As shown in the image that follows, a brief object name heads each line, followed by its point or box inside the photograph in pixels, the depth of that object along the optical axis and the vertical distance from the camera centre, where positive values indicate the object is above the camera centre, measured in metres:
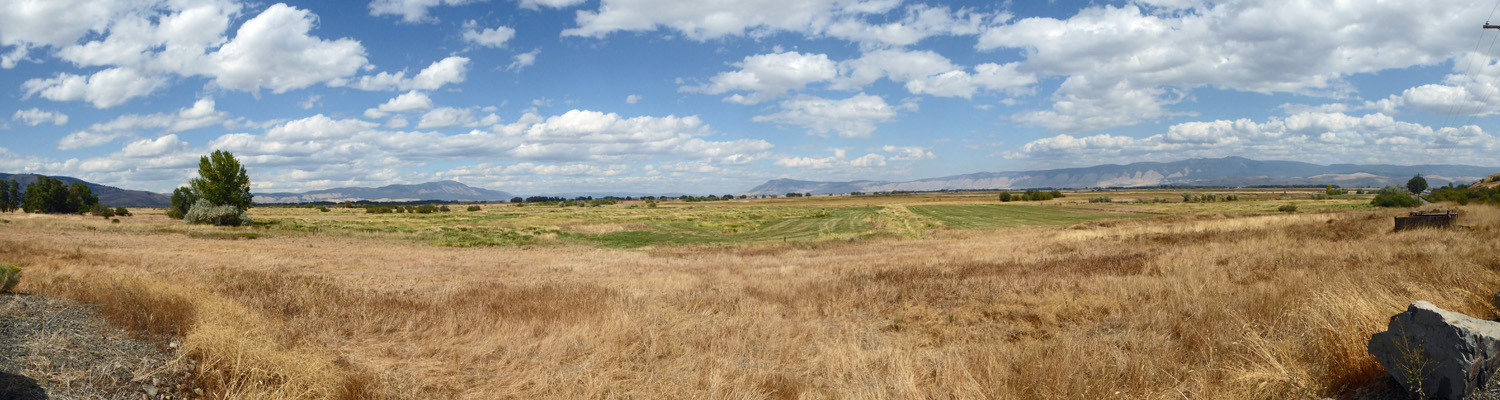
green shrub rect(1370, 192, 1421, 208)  60.66 -2.81
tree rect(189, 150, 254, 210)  62.09 +2.62
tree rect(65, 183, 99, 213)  101.44 +1.88
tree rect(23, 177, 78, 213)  98.50 +2.33
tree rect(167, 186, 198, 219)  79.96 +0.73
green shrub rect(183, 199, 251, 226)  57.44 -0.82
